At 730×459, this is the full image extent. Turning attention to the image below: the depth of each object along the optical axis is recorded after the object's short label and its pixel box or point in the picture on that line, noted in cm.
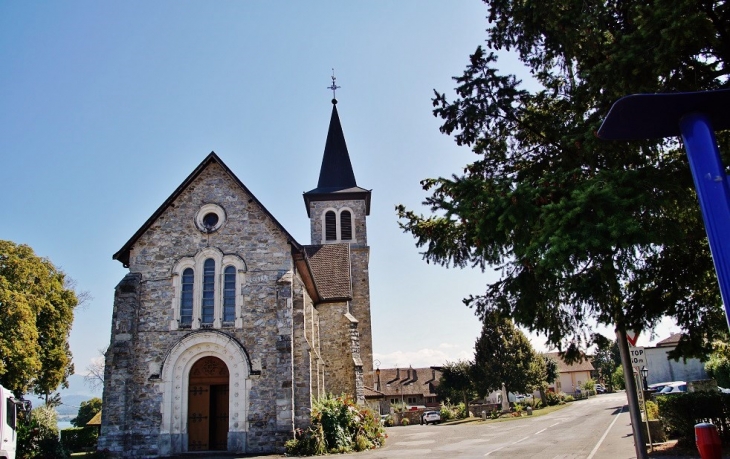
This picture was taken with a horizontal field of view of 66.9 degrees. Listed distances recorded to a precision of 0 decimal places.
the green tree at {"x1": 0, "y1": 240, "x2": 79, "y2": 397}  2512
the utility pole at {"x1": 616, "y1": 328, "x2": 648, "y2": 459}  966
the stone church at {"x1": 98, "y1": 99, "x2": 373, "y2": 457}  1894
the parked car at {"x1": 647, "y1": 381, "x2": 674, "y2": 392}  4135
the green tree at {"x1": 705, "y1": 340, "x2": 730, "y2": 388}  3067
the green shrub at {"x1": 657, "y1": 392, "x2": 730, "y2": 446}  1333
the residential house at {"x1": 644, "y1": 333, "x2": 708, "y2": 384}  5309
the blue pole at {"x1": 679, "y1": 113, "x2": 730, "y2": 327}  333
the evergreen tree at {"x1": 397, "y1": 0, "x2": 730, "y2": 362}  709
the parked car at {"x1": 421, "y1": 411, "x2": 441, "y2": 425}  4303
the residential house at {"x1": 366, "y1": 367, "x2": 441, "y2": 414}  6512
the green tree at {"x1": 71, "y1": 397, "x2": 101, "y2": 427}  5281
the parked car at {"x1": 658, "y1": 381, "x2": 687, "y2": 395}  3828
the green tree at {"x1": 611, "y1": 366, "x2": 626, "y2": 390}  7688
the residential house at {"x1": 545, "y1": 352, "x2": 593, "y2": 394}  8390
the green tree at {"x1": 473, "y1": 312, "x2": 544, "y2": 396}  4672
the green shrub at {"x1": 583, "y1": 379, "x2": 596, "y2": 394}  7495
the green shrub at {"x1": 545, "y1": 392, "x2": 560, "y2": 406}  5409
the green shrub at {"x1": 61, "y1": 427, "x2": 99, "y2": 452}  2681
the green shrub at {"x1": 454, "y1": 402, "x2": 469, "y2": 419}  4598
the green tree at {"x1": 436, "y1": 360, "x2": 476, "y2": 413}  4969
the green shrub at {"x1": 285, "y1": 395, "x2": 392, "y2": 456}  1819
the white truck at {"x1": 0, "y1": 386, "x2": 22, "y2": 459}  1247
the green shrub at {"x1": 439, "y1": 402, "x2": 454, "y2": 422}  4447
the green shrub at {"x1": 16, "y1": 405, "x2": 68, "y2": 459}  1942
